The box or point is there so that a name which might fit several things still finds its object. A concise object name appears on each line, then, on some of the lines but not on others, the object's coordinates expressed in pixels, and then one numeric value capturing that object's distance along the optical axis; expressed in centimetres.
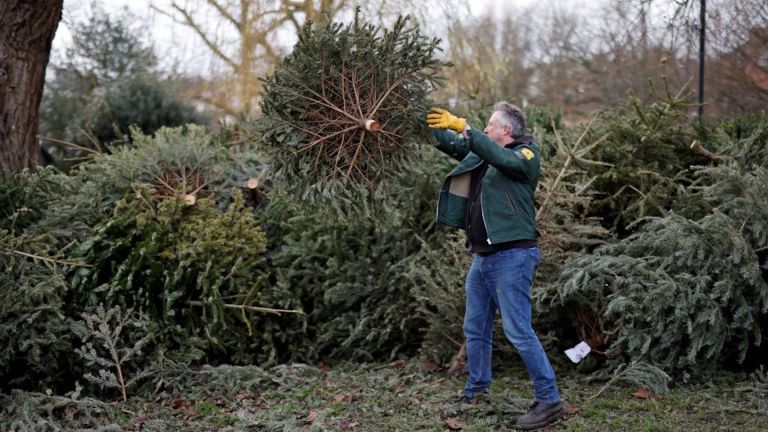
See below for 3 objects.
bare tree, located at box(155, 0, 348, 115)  1457
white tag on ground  559
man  443
